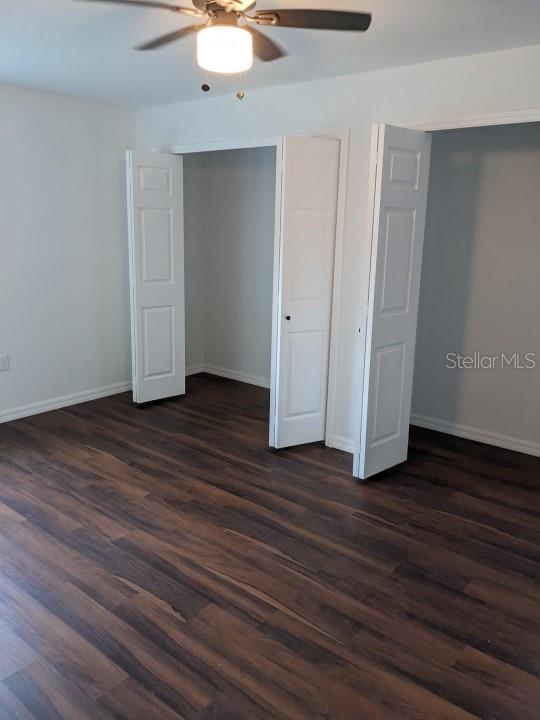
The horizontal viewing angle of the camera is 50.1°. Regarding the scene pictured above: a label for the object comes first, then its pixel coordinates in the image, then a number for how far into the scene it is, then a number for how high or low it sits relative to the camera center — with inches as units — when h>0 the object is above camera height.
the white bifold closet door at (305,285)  149.7 -12.5
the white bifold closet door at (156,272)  188.4 -12.4
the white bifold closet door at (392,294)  133.3 -12.7
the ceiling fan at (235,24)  85.0 +31.9
